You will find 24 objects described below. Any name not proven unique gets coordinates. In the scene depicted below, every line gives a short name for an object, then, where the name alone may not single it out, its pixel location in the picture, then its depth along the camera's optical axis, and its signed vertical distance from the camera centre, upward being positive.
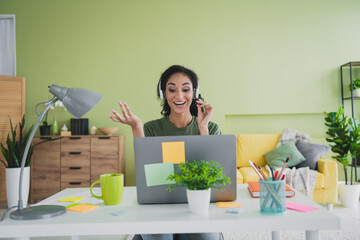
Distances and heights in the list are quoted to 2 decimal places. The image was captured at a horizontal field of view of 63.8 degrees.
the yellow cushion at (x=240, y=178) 3.08 -0.55
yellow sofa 3.16 -0.46
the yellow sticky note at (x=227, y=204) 1.00 -0.27
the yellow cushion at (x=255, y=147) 3.83 -0.27
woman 1.78 +0.12
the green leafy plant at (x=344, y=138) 3.32 -0.14
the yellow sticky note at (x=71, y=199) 1.15 -0.28
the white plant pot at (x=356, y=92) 3.84 +0.44
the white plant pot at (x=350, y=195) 3.26 -0.78
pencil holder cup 0.91 -0.23
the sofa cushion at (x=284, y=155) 3.38 -0.35
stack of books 1.14 -0.26
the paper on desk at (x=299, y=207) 0.95 -0.27
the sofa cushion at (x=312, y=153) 3.37 -0.32
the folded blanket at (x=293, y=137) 3.74 -0.14
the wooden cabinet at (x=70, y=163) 3.74 -0.44
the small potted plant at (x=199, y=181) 0.91 -0.17
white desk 0.84 -0.28
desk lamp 0.97 +0.10
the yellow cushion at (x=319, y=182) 3.15 -0.61
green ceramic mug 1.06 -0.22
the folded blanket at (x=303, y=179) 3.08 -0.57
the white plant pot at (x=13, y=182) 3.40 -0.62
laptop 1.03 -0.08
